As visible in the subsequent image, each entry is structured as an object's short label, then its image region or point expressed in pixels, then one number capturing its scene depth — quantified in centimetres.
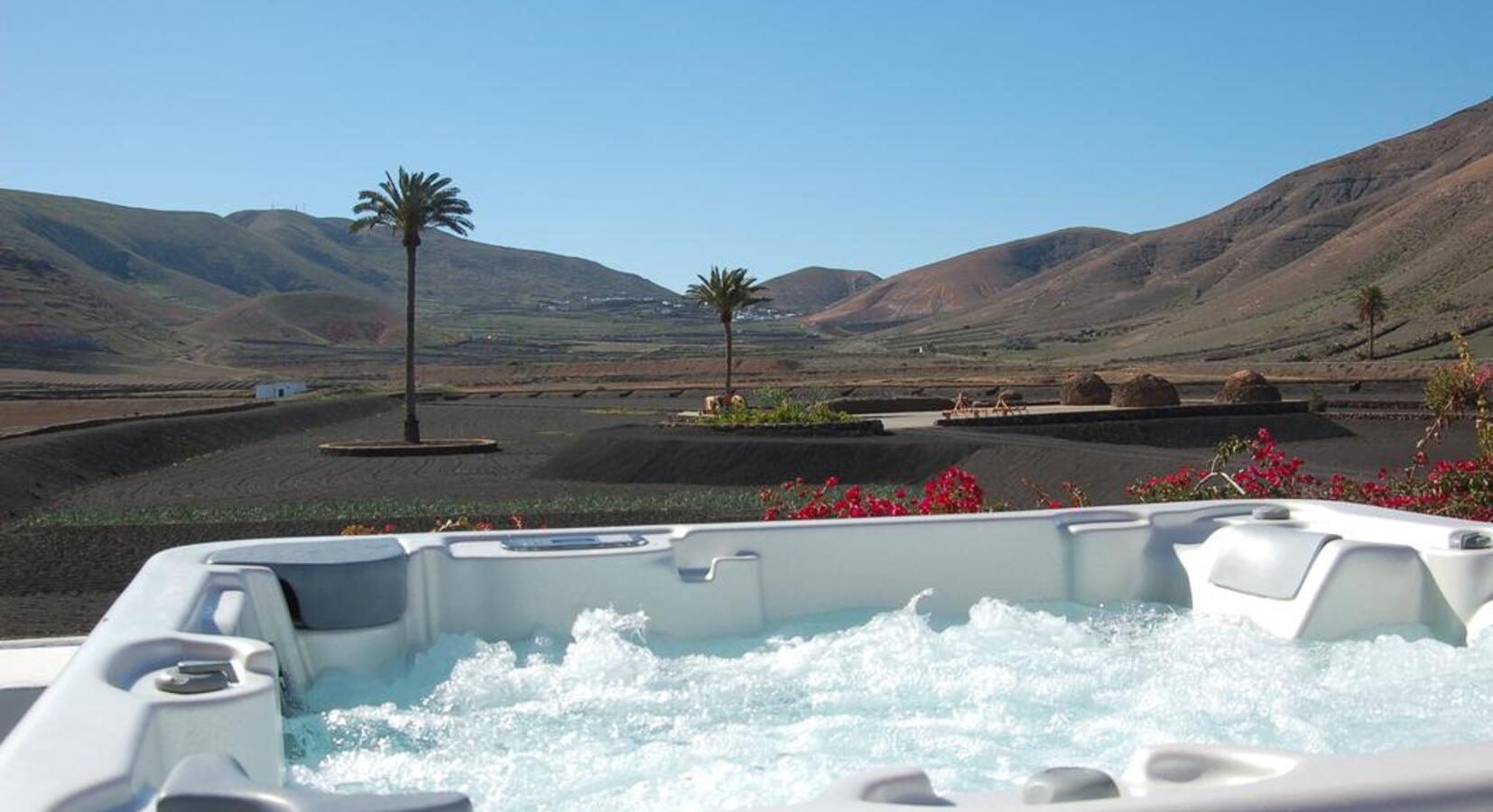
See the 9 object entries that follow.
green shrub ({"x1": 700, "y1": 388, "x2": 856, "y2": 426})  2677
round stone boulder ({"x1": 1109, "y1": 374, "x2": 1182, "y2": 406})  3128
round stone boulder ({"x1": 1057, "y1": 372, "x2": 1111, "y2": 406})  3484
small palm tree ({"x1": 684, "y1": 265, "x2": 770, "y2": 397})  4788
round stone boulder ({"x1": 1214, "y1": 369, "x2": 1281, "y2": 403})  3288
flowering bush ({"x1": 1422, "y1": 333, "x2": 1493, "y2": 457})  1025
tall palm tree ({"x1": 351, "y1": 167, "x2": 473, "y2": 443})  3797
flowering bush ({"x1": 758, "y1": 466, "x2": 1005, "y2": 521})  998
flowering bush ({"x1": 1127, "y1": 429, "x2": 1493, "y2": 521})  967
